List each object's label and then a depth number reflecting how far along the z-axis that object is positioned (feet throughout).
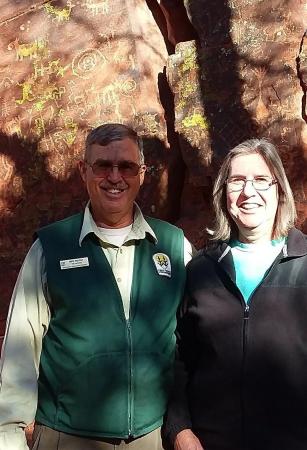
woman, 7.24
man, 7.75
